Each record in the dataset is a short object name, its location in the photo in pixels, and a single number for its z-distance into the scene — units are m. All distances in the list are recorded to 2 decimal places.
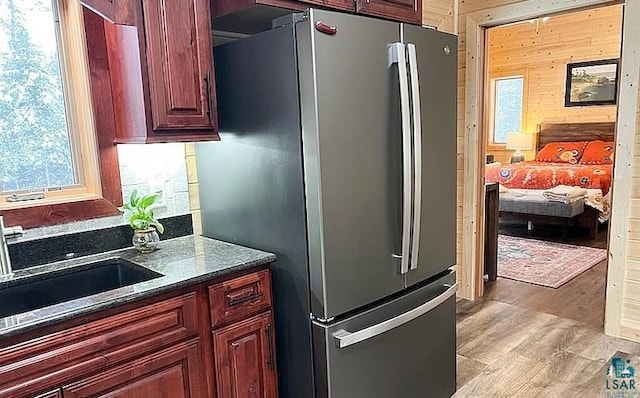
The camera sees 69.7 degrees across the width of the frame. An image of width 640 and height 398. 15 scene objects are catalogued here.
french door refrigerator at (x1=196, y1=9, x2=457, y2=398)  1.55
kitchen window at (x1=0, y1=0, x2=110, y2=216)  1.74
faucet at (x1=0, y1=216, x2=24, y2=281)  1.61
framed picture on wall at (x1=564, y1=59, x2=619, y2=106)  6.51
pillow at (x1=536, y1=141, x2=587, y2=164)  6.46
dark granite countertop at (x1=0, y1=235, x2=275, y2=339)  1.24
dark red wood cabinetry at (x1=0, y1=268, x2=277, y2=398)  1.24
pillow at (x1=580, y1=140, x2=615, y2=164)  6.12
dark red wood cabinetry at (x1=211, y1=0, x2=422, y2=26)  1.71
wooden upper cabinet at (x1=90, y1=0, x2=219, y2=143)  1.60
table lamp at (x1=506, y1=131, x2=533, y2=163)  7.23
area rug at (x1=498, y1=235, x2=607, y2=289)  4.00
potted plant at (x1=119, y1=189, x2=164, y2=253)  1.87
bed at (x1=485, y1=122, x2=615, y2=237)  5.16
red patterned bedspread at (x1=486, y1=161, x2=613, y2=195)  5.34
